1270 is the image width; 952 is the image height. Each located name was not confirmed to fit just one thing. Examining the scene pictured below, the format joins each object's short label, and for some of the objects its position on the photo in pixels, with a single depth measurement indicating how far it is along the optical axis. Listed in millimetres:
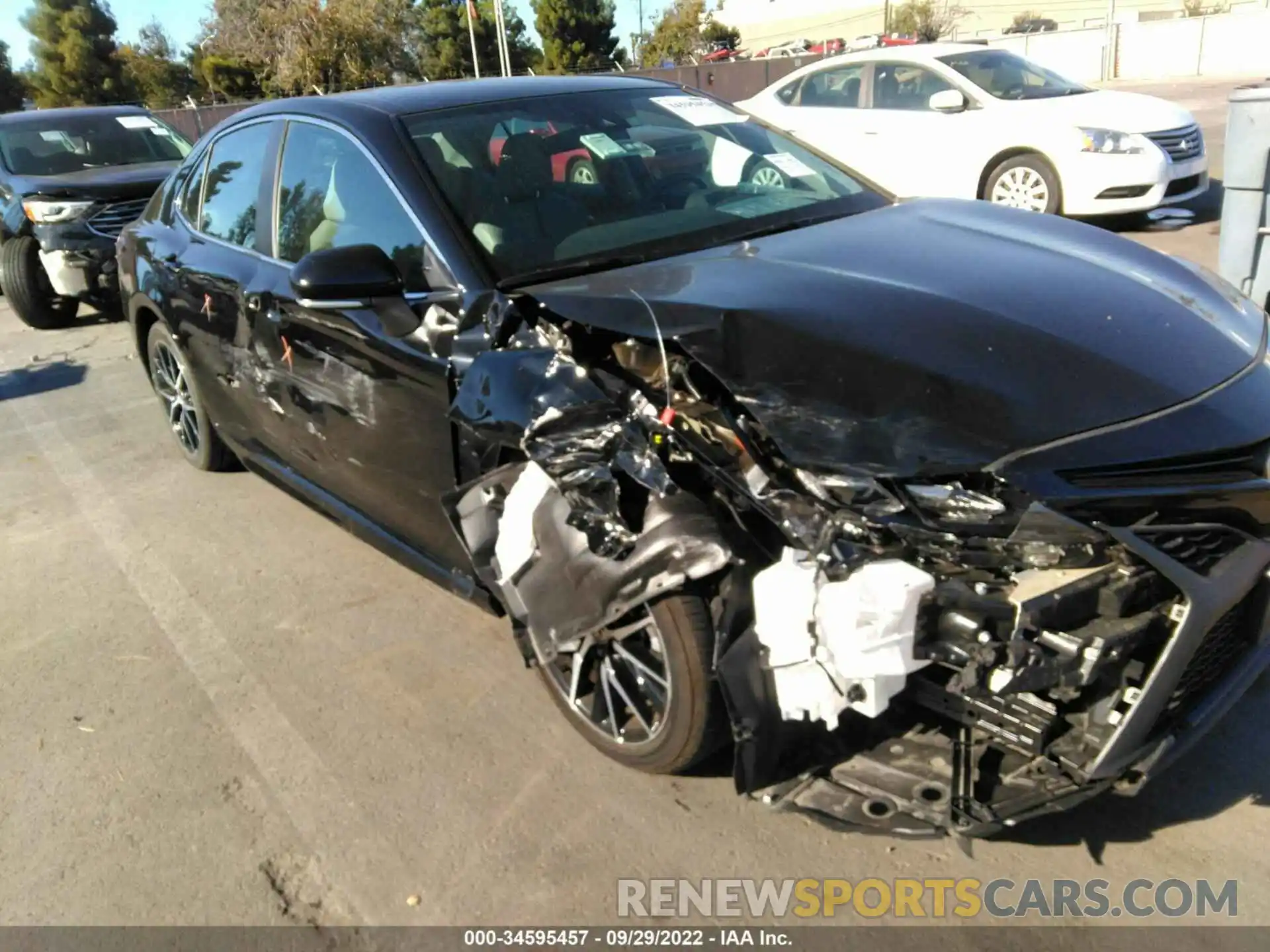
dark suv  8789
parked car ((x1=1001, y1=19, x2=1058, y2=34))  52781
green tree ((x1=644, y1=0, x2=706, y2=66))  53469
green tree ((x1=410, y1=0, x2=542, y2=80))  46719
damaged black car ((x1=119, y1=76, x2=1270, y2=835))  2152
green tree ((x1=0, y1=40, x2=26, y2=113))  50719
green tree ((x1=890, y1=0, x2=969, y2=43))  55844
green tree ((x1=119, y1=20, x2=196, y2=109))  48531
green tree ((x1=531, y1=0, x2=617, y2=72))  45406
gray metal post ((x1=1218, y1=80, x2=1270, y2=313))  5477
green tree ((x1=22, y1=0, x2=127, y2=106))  48531
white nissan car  8680
